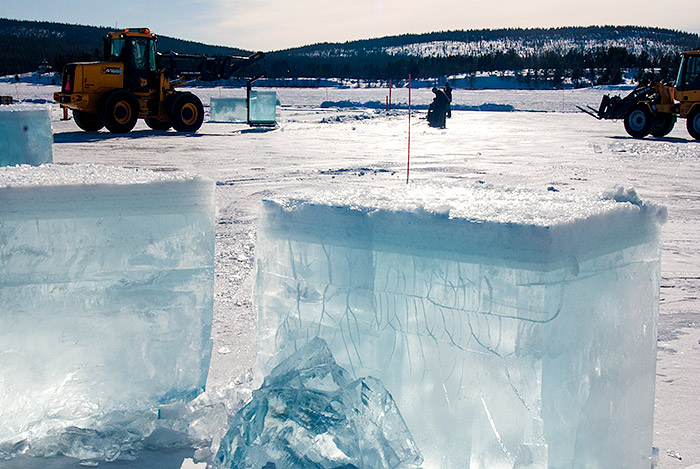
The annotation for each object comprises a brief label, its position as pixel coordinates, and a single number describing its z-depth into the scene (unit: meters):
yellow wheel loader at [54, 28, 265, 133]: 16.11
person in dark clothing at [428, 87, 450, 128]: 20.03
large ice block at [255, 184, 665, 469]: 1.93
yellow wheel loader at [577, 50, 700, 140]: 16.98
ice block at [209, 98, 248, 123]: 22.45
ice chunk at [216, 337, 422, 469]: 2.08
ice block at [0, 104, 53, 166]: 7.05
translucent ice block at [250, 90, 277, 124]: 20.17
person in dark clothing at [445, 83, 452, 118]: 21.71
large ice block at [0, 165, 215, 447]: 2.45
